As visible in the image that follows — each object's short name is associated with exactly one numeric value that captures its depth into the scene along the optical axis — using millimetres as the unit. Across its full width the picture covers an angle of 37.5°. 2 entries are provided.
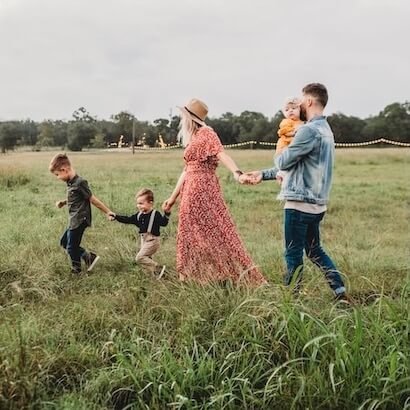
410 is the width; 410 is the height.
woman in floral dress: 5160
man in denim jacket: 4523
